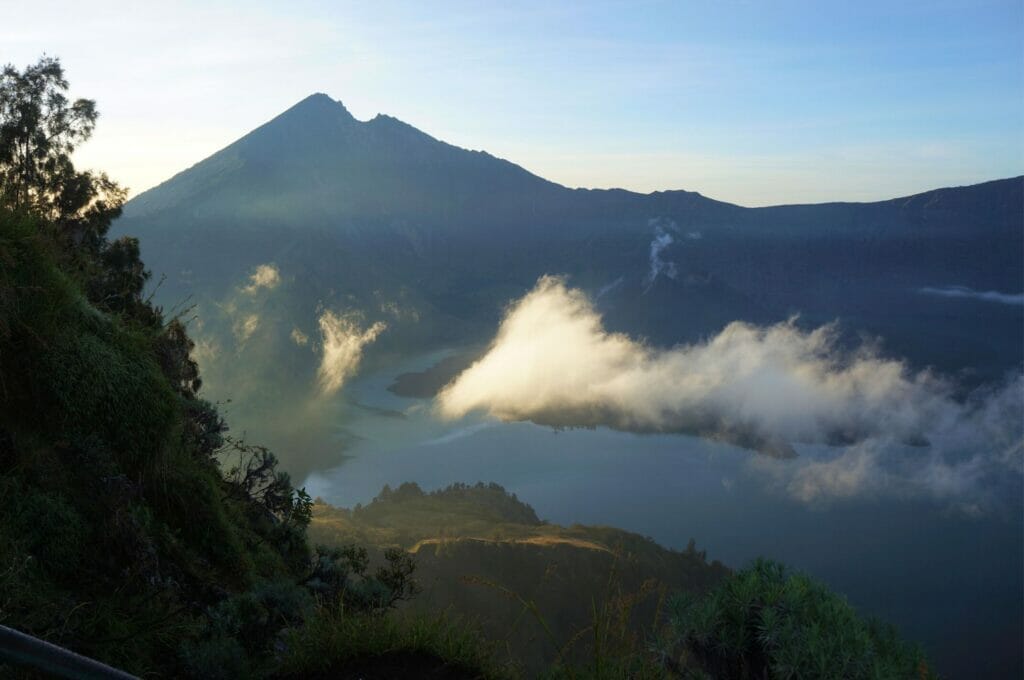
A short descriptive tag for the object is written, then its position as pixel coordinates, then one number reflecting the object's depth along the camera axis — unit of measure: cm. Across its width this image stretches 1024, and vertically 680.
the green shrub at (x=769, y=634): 666
